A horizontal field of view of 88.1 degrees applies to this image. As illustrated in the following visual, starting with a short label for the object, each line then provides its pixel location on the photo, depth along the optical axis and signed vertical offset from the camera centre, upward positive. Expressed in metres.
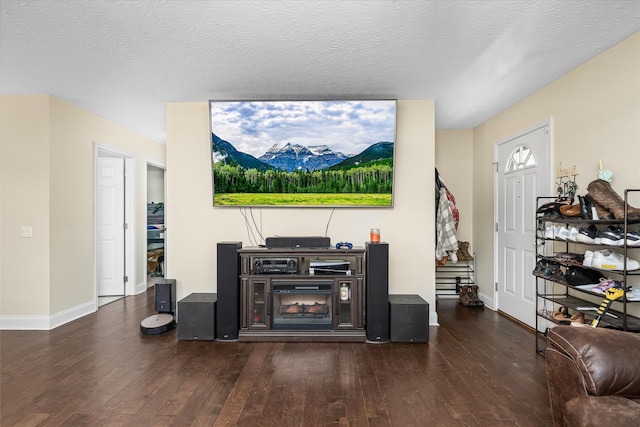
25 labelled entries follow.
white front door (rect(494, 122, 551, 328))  3.53 +0.01
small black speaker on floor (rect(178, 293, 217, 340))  3.30 -1.06
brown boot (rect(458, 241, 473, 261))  4.74 -0.57
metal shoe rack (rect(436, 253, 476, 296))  4.95 -0.95
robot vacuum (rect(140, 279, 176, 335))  3.58 -1.03
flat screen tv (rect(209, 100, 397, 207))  3.60 +0.65
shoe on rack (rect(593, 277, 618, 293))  2.39 -0.53
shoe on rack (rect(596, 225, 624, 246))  2.29 -0.18
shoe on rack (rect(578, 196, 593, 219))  2.53 +0.05
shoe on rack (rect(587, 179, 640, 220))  2.25 +0.10
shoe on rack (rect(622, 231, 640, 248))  2.19 -0.18
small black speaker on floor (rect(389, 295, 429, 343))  3.24 -1.07
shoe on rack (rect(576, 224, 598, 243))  2.48 -0.17
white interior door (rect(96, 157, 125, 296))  4.99 -0.20
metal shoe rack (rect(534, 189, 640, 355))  2.28 -0.73
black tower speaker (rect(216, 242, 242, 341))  3.30 -0.80
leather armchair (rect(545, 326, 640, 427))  1.38 -0.75
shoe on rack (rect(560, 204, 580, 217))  2.66 +0.02
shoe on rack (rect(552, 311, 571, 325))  2.71 -0.88
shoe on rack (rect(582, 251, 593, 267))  2.48 -0.35
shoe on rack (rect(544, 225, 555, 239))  2.90 -0.18
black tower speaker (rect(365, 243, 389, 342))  3.28 -0.79
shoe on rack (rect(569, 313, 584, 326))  2.70 -0.88
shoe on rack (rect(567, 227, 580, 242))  2.66 -0.17
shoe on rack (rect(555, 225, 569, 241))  2.76 -0.17
